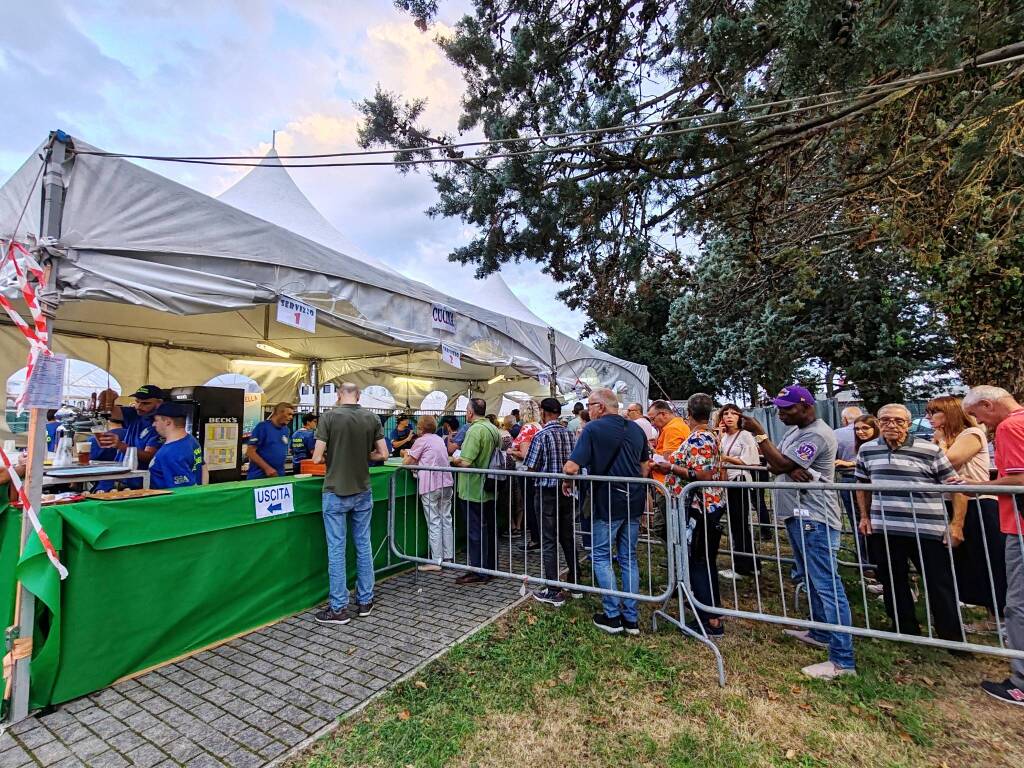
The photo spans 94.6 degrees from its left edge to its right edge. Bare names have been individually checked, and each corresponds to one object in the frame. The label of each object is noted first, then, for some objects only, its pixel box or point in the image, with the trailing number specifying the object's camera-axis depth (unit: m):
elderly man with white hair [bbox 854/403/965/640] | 3.62
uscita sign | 4.02
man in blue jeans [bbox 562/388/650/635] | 4.09
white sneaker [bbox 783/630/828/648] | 3.88
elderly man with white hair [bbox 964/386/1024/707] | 2.95
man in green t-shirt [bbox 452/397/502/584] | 5.41
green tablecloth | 2.93
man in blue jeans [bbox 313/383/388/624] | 4.28
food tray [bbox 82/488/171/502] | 3.21
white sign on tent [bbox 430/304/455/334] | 5.70
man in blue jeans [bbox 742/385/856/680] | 3.41
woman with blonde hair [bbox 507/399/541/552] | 5.88
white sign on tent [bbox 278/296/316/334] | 4.01
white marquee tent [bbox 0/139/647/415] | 3.12
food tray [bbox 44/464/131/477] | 3.17
